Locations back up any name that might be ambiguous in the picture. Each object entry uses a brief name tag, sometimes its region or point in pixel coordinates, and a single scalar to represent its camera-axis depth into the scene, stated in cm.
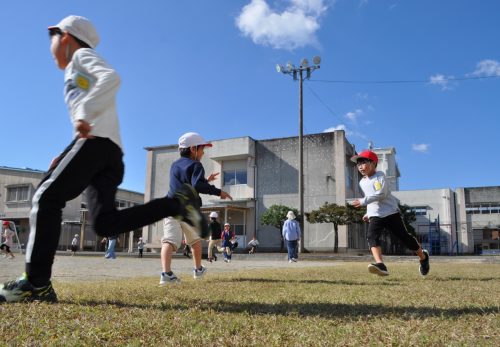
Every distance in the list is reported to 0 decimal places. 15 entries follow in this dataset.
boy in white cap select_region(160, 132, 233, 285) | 449
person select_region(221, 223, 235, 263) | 1798
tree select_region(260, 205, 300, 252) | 3072
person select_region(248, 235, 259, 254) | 2992
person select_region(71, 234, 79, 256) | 2779
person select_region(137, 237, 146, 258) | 2506
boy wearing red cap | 572
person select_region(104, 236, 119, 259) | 1912
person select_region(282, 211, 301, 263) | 1534
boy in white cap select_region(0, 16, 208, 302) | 283
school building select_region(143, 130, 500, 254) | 3272
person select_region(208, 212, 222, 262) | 1490
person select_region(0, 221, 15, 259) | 1759
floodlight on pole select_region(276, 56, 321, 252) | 2675
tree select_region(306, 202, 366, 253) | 2760
